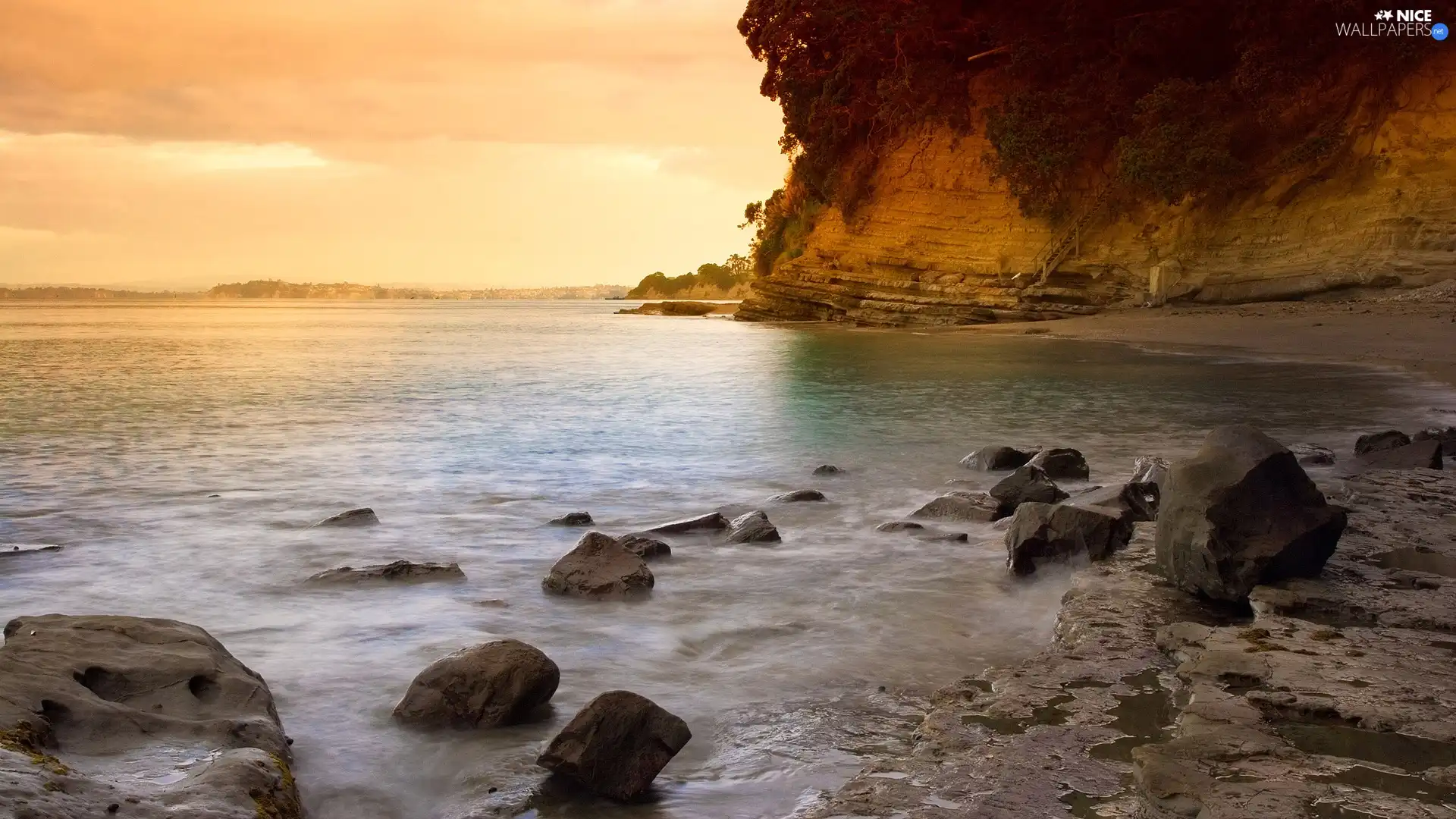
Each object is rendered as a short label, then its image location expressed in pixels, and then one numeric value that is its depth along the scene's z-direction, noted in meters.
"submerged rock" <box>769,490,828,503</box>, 8.49
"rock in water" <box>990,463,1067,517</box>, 7.65
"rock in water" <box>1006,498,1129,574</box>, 5.71
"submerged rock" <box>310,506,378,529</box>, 7.70
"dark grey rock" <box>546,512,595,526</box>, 7.72
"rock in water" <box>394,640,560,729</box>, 3.79
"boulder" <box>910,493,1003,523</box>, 7.32
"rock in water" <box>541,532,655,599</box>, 5.66
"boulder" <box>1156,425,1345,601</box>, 4.56
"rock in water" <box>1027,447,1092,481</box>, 8.93
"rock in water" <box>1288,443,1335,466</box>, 8.66
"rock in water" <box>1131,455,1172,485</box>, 7.61
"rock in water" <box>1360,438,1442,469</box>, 7.66
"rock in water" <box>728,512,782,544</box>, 6.98
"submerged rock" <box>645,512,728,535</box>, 7.29
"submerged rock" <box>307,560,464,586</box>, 5.93
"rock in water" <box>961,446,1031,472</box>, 9.71
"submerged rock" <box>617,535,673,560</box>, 6.45
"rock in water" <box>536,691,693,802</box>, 3.20
